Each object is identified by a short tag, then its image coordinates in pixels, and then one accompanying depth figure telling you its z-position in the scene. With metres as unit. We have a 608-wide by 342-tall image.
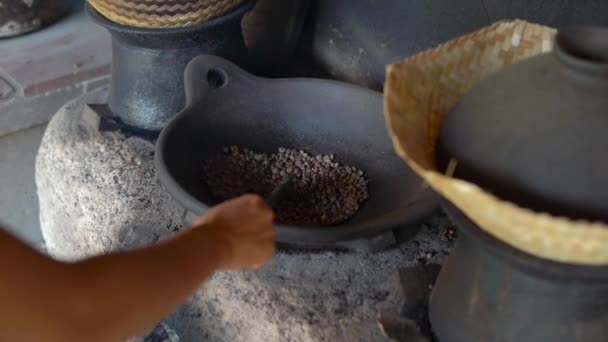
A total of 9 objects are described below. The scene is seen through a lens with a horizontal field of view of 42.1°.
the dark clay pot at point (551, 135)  0.66
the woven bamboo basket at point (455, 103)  0.61
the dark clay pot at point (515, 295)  0.71
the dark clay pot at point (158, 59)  1.31
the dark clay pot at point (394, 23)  1.14
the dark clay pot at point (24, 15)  1.95
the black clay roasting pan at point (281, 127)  1.12
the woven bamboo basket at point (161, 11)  1.24
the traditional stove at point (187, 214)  0.99
